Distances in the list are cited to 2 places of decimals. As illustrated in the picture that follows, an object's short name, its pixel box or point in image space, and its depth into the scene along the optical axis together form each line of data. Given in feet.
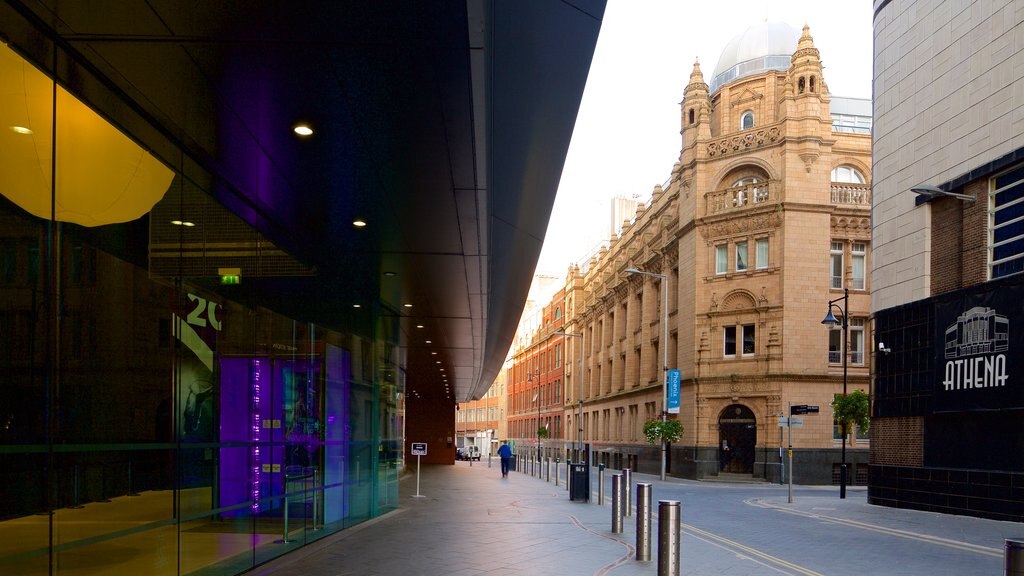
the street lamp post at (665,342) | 140.52
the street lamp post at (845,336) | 97.55
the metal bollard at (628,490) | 53.98
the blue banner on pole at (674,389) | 144.97
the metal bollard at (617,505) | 50.83
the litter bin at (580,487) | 77.10
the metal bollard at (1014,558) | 19.53
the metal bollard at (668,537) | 29.63
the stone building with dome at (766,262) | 139.54
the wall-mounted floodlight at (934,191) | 68.13
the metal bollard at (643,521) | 38.65
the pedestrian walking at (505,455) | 133.96
